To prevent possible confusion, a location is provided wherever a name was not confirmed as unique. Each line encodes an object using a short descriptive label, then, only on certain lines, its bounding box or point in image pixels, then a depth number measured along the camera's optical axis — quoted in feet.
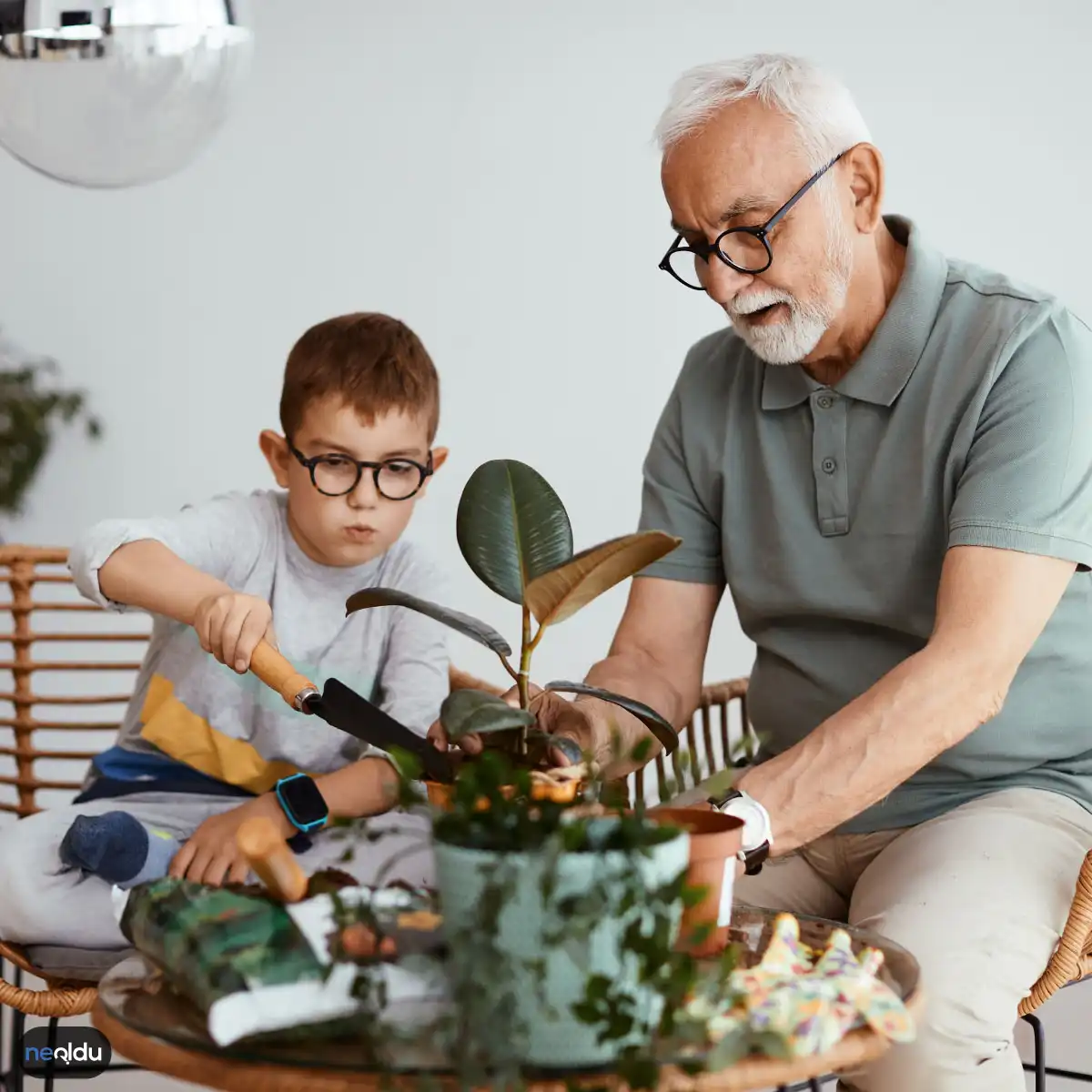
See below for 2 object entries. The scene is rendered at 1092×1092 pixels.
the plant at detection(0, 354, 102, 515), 11.67
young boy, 5.00
